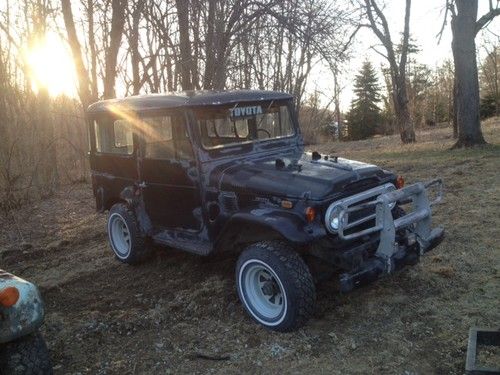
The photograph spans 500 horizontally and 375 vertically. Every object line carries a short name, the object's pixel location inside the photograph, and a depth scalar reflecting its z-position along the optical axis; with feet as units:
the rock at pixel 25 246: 25.13
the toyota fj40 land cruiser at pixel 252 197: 13.43
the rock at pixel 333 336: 13.17
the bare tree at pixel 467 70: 43.70
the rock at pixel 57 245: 24.75
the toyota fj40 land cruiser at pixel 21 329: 10.42
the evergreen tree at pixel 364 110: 119.34
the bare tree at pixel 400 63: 62.34
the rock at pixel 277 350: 12.69
